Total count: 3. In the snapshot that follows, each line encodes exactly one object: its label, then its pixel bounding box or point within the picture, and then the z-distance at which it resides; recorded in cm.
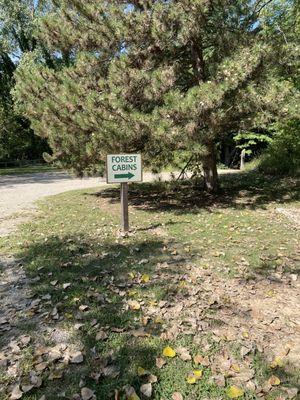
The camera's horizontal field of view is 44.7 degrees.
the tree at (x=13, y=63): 2136
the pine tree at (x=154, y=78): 666
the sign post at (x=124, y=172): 562
